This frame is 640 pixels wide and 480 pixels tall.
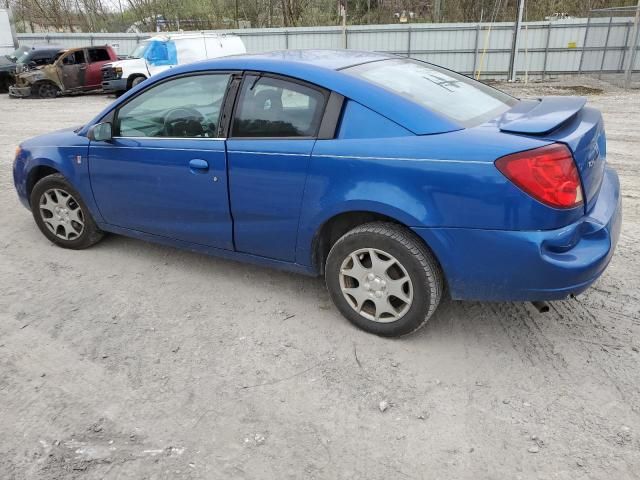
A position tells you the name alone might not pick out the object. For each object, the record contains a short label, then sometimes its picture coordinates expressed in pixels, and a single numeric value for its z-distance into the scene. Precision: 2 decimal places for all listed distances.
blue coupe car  2.73
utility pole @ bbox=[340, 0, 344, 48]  20.52
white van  16.28
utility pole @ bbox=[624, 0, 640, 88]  14.85
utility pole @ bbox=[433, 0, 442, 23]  24.62
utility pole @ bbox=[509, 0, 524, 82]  17.75
